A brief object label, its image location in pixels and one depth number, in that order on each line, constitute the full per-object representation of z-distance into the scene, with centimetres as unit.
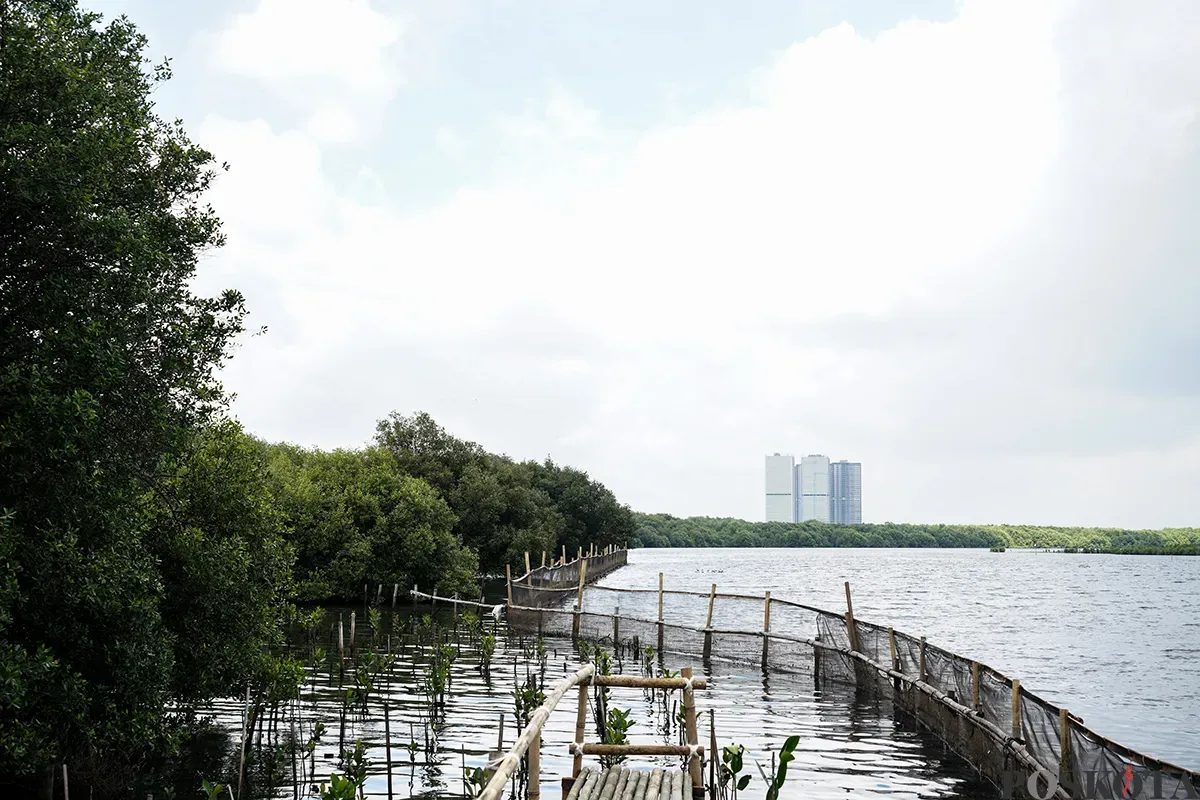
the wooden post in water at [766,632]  2502
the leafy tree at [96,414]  985
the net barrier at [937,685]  905
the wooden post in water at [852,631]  2138
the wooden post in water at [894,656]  1869
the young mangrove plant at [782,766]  856
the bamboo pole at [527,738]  555
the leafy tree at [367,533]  4262
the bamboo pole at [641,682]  980
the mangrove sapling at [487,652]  2166
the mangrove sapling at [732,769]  930
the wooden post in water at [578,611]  2984
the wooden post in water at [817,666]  2262
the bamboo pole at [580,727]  971
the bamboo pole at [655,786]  875
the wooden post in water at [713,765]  1088
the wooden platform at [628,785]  884
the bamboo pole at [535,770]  769
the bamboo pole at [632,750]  934
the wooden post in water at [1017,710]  1149
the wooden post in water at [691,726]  936
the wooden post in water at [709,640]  2658
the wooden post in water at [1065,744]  987
